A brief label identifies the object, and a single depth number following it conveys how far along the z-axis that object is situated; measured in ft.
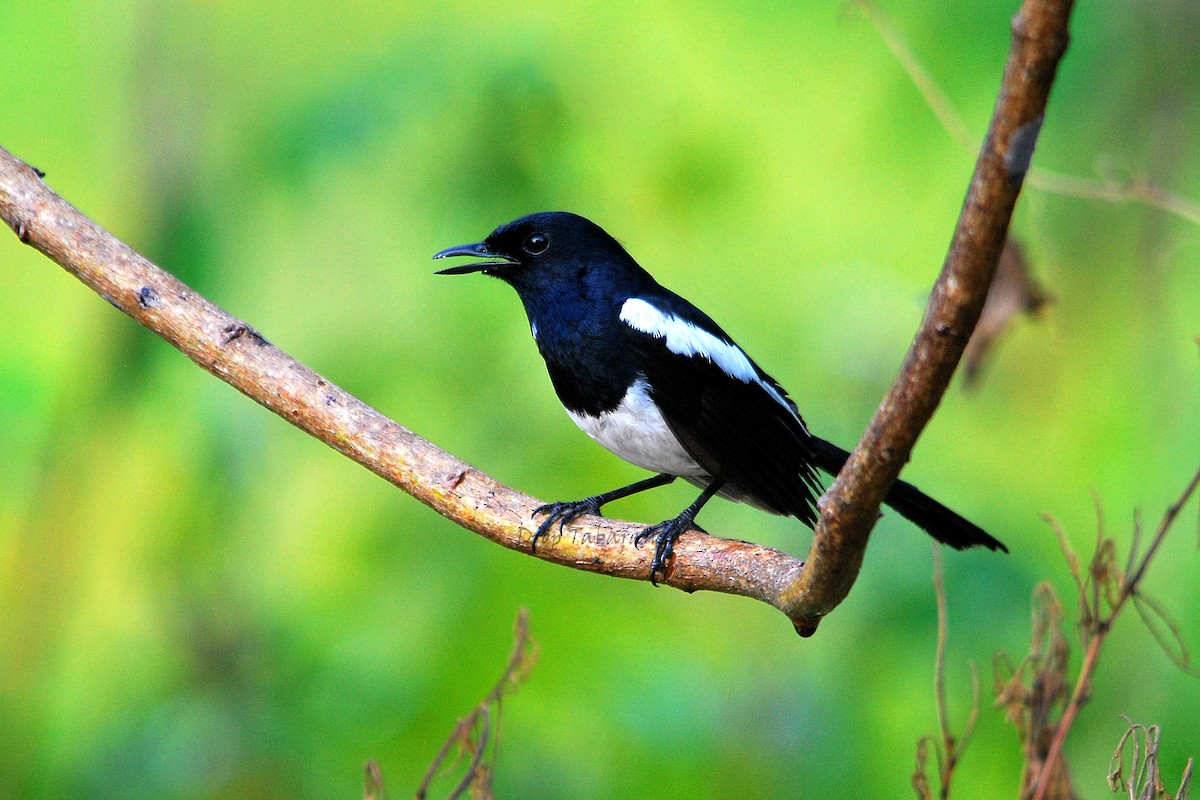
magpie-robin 18.47
